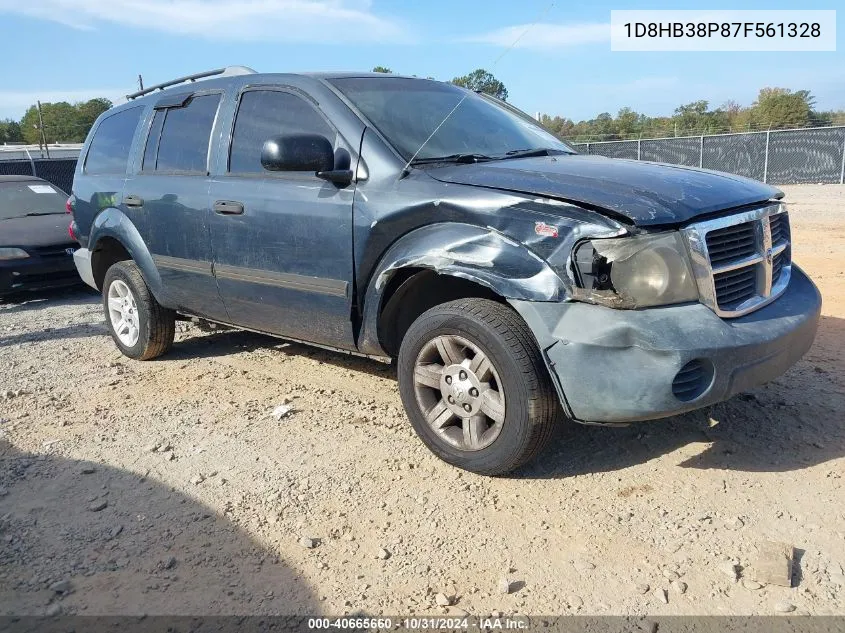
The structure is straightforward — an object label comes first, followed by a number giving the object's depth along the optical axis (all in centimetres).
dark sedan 806
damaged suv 284
